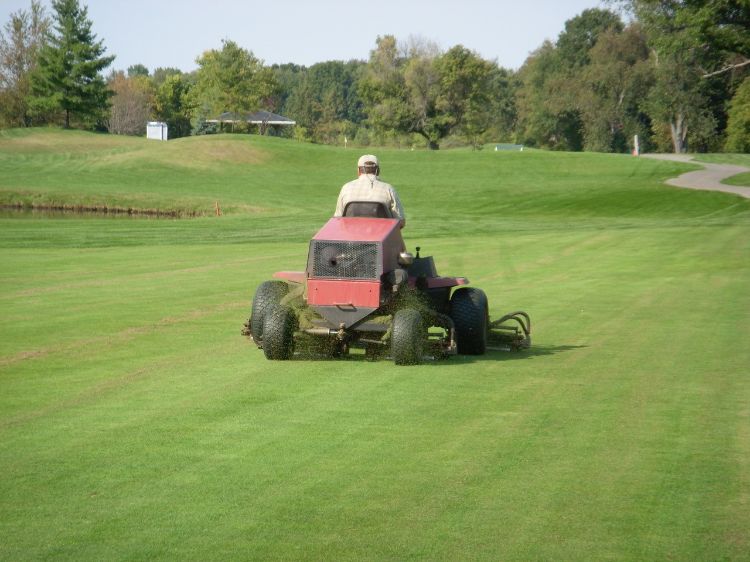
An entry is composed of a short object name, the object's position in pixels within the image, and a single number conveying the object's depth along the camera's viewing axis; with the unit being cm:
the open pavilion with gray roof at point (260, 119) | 11014
